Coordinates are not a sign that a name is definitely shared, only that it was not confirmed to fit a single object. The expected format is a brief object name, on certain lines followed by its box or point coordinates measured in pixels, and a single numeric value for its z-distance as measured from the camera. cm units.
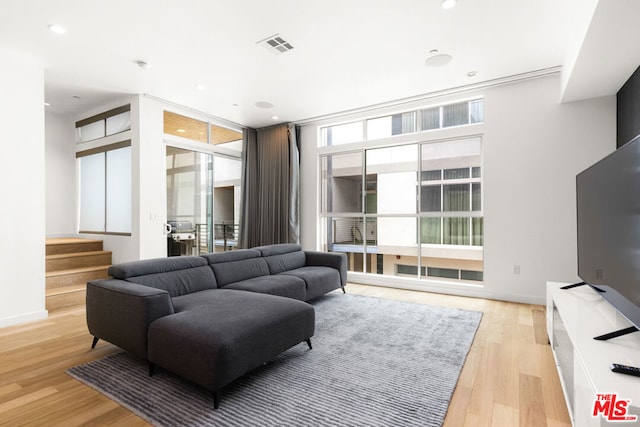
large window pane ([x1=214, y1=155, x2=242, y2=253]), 561
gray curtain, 558
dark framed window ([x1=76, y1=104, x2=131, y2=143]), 453
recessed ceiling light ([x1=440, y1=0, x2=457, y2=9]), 247
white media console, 114
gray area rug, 169
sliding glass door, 486
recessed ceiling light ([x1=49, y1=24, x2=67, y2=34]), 275
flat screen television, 151
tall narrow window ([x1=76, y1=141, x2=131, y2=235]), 460
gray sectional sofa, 179
